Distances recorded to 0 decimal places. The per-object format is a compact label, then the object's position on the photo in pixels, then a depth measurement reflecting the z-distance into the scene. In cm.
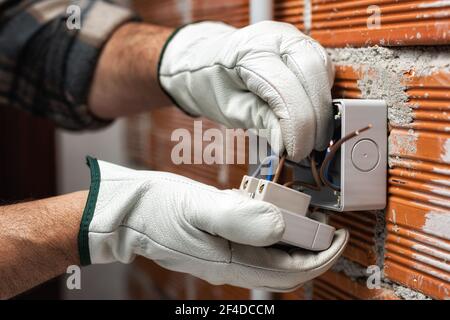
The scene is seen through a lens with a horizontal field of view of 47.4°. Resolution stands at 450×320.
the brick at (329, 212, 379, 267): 82
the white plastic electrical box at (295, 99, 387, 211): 75
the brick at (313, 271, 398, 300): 82
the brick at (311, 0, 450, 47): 67
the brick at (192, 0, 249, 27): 119
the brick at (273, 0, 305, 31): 96
